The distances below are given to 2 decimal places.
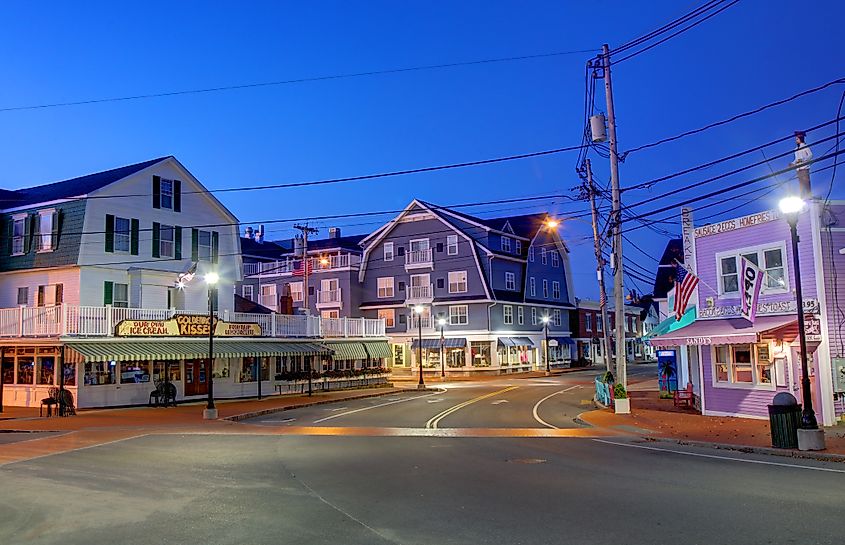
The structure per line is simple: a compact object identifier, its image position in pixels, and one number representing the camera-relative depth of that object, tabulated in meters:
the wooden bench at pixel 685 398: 26.56
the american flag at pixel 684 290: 23.84
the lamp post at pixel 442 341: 57.23
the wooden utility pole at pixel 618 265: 25.38
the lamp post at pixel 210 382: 25.34
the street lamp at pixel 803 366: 15.41
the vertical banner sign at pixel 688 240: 24.41
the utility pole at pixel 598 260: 31.44
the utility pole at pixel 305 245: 52.28
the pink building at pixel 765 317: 20.11
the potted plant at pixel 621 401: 24.72
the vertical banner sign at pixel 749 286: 20.38
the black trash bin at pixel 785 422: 15.93
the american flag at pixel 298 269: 66.06
